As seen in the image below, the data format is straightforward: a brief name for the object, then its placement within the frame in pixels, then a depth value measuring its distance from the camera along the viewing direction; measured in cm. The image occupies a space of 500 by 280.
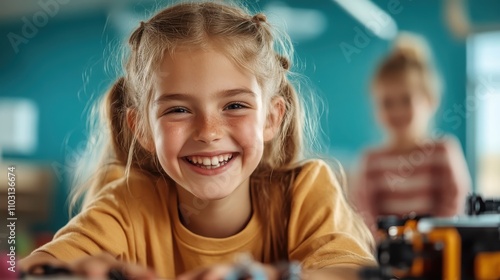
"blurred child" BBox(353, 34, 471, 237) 179
